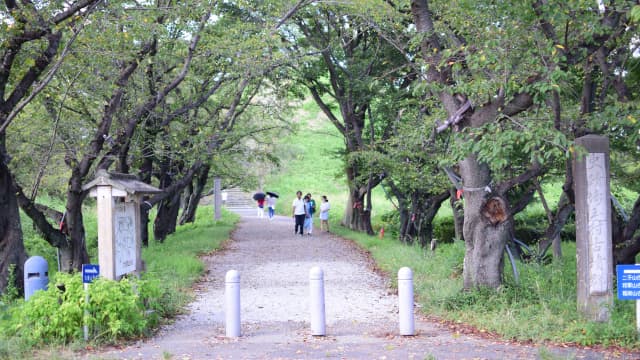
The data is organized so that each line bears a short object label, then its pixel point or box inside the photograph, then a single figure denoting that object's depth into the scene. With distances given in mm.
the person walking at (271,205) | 41838
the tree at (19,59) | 11250
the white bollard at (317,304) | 9617
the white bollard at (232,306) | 9688
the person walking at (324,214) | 29834
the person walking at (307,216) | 28269
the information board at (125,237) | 10094
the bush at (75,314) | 8898
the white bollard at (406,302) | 9484
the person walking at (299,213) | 27541
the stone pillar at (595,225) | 9570
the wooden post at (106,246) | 9859
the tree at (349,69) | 25359
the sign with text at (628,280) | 8812
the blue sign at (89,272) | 9125
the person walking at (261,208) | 45375
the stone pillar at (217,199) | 36719
